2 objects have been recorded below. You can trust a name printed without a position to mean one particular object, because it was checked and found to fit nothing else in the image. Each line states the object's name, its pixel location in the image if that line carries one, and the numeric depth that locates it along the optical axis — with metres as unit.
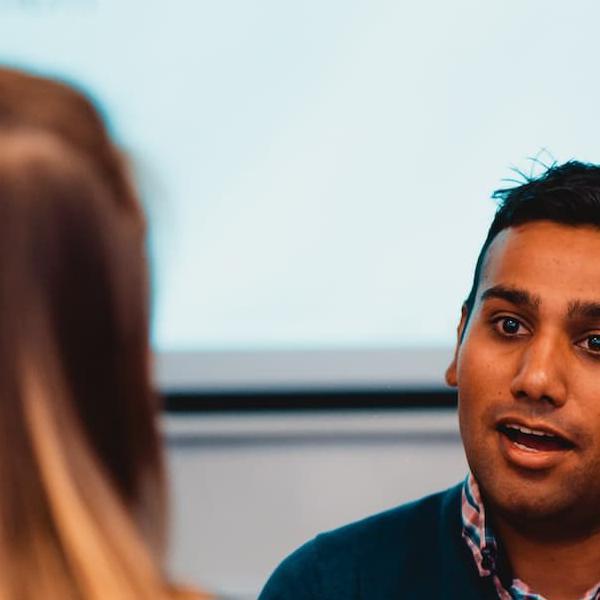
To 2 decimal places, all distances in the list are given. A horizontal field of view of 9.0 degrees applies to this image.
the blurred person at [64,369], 2.16
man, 2.49
